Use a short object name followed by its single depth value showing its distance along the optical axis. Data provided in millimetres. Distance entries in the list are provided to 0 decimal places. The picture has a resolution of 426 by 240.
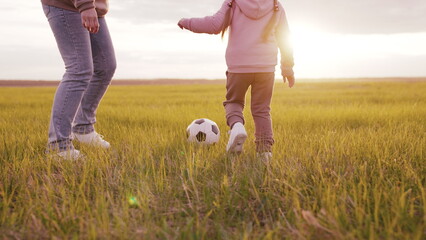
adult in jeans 2873
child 3062
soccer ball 3480
